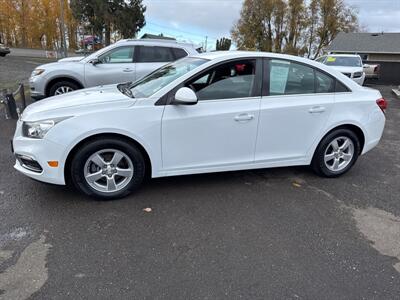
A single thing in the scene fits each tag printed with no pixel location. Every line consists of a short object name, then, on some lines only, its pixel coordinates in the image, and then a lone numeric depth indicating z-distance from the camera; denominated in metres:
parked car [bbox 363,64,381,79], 21.31
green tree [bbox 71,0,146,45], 36.47
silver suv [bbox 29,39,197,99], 7.71
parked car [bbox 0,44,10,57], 29.83
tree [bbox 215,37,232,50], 57.67
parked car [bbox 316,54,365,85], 14.33
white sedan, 3.41
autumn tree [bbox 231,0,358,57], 47.03
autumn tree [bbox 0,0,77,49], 53.19
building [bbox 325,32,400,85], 36.34
